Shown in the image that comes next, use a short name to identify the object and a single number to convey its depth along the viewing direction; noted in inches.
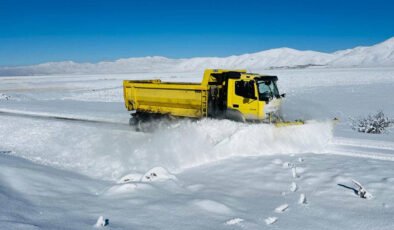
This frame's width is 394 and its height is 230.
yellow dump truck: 478.6
